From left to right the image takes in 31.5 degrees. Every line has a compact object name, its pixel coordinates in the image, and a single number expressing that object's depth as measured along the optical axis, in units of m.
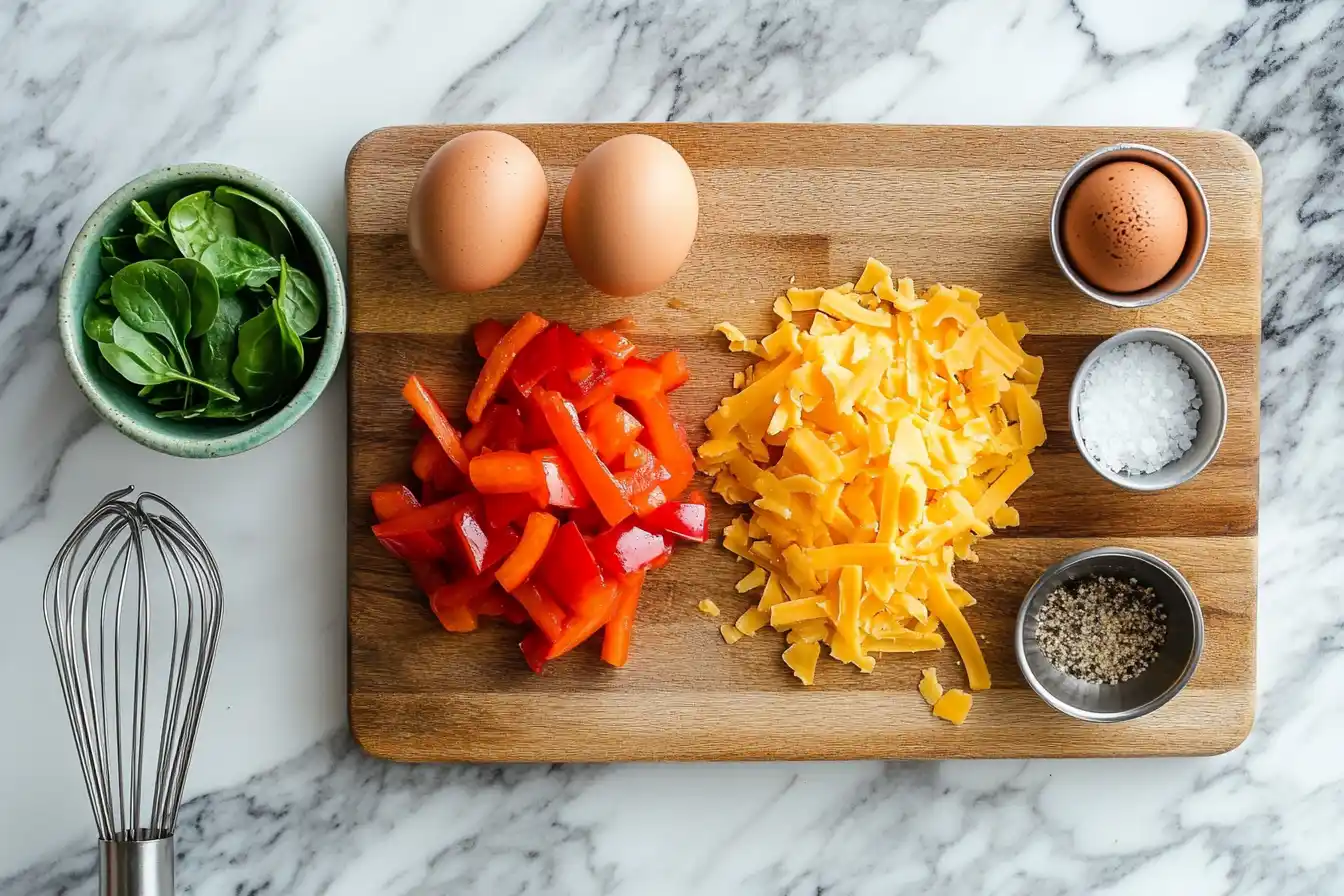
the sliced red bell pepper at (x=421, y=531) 0.81
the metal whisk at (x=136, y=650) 0.82
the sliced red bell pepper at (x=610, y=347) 0.81
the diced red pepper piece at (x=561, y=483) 0.80
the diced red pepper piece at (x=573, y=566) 0.80
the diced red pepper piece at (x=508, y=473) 0.80
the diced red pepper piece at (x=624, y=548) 0.81
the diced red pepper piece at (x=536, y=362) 0.81
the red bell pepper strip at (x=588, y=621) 0.80
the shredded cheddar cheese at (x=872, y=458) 0.81
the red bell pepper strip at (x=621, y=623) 0.81
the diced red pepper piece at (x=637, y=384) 0.81
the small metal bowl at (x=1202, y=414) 0.81
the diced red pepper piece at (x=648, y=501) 0.81
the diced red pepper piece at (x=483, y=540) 0.81
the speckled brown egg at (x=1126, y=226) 0.79
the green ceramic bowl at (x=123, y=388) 0.78
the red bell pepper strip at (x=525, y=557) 0.80
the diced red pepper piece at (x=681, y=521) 0.81
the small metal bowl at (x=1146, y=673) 0.82
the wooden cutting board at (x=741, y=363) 0.82
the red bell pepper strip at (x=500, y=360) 0.81
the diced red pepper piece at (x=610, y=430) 0.81
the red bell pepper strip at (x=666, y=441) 0.82
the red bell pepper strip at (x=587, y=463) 0.80
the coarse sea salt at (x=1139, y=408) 0.81
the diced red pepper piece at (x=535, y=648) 0.81
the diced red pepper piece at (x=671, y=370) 0.82
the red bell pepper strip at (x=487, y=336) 0.82
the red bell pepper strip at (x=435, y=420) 0.81
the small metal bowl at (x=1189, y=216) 0.80
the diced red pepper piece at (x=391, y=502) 0.82
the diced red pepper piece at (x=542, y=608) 0.81
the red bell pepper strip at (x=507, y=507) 0.80
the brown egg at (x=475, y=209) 0.77
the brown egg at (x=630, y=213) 0.78
